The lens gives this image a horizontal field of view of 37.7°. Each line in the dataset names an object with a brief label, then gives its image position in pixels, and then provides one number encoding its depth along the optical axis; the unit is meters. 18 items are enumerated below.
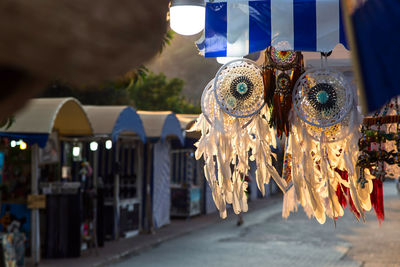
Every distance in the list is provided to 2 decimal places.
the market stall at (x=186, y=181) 20.64
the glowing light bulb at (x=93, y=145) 13.97
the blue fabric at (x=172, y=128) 16.16
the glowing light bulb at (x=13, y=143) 11.18
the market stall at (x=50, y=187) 11.30
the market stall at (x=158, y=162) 16.19
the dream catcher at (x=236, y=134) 3.65
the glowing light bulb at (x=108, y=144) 14.13
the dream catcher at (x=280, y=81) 3.63
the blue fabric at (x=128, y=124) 13.15
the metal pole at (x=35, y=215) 11.27
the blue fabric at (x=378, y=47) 1.88
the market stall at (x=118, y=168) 13.45
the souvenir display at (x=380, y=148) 3.75
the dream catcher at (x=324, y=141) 3.44
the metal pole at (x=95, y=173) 13.43
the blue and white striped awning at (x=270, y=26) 3.49
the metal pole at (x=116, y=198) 14.58
